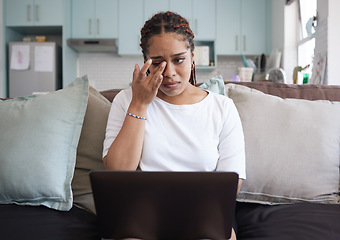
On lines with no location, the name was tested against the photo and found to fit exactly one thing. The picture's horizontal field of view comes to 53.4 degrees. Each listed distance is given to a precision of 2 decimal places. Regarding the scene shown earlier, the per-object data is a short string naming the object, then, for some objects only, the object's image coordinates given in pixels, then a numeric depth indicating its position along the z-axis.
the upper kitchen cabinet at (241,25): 5.09
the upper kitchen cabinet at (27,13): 4.82
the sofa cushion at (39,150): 1.24
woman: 1.15
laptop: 0.78
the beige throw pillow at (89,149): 1.38
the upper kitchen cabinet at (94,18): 5.06
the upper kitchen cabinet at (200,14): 5.05
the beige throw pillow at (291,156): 1.31
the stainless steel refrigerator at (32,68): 4.74
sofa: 1.21
